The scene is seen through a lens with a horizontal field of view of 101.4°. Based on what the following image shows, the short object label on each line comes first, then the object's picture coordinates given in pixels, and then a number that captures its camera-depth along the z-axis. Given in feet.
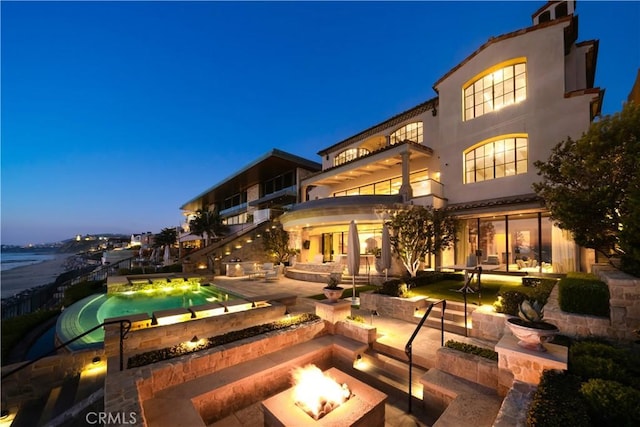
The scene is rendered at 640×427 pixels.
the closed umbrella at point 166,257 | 86.30
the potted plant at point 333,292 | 24.57
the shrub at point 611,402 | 10.02
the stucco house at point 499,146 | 43.34
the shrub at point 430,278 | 38.29
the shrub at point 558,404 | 9.73
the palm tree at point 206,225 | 92.02
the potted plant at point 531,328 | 13.38
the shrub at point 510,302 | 21.63
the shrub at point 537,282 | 31.59
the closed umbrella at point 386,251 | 37.04
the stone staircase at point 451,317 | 24.63
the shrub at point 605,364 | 12.18
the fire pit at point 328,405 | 12.05
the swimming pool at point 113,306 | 26.03
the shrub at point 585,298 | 19.42
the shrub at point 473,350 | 16.12
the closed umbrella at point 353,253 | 33.96
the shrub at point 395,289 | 30.81
